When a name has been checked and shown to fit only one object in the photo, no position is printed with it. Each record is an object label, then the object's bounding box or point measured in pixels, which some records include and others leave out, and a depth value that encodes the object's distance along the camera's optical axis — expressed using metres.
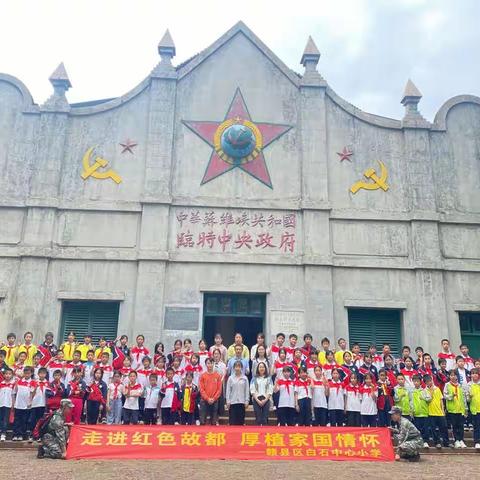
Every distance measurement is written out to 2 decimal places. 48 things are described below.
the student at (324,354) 12.41
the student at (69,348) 12.48
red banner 8.70
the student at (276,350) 12.31
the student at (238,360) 11.63
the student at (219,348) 12.30
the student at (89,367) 11.52
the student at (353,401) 11.30
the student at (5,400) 10.56
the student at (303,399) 11.07
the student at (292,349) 12.13
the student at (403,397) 11.09
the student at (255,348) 11.97
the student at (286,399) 10.95
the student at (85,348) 12.72
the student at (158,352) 11.97
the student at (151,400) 11.17
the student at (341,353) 12.71
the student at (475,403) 10.80
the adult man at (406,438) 9.25
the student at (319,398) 11.27
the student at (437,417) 10.75
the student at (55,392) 10.55
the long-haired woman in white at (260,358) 11.43
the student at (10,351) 12.39
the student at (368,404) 11.20
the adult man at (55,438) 8.85
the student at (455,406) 10.87
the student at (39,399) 10.74
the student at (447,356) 13.04
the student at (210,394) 10.91
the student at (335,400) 11.24
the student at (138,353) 12.51
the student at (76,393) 10.64
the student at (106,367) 11.69
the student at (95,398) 10.98
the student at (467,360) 12.55
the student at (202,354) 12.21
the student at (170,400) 11.15
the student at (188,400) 11.05
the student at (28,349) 12.33
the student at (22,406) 10.61
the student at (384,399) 11.41
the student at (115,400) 11.18
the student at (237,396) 10.86
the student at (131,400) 11.12
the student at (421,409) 10.85
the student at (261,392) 10.79
